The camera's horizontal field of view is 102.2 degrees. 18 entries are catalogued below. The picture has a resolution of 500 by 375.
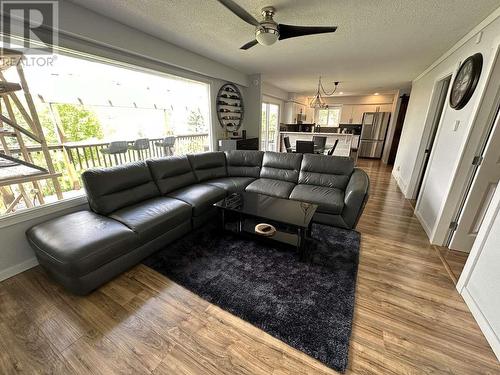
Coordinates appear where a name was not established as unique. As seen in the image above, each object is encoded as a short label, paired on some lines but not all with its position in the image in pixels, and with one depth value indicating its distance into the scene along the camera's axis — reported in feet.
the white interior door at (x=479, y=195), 6.13
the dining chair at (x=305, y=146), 14.64
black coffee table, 6.63
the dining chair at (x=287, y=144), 17.49
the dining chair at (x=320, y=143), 16.27
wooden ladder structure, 5.87
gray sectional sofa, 5.25
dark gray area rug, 4.42
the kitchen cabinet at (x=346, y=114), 27.09
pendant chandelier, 17.21
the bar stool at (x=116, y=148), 12.17
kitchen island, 17.19
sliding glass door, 21.02
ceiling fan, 5.51
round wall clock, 6.68
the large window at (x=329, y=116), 28.32
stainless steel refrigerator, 24.66
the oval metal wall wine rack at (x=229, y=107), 13.91
